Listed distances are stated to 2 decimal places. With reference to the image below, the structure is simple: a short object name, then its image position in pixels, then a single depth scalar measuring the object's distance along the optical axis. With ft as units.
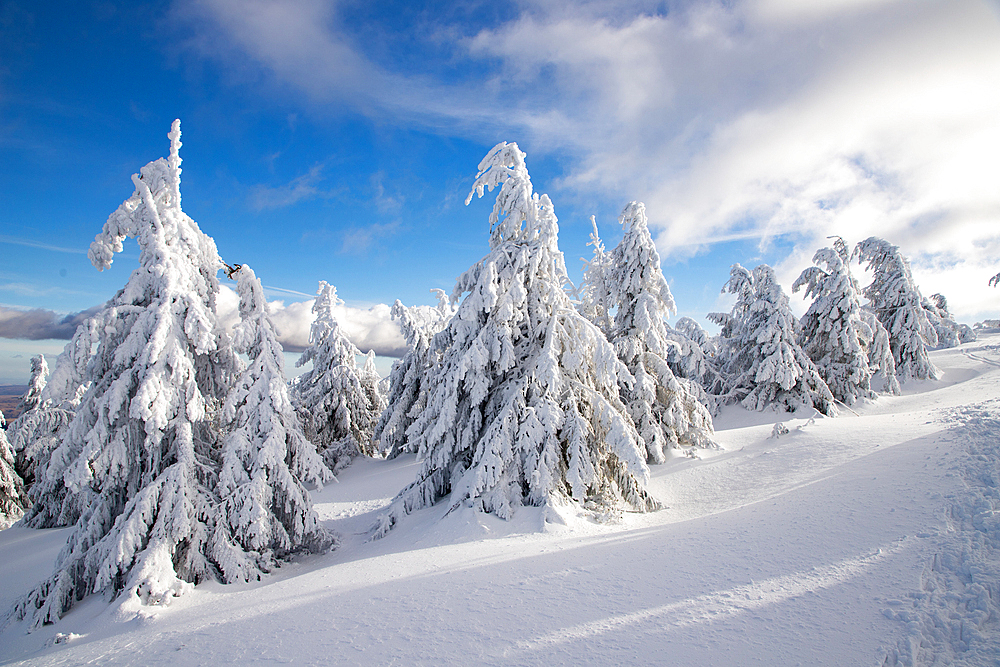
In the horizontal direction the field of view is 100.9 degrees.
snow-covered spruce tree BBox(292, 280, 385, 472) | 73.77
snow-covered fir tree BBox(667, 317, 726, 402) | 60.75
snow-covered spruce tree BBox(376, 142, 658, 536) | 30.60
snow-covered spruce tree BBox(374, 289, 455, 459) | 69.56
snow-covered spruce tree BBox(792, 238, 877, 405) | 65.46
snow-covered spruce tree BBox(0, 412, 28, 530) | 67.46
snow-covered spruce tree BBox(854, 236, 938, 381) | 75.05
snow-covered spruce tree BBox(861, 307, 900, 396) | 71.26
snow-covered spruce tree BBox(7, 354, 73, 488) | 73.51
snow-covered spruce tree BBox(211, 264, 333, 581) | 29.53
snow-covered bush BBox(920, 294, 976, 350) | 96.02
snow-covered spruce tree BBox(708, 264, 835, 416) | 61.82
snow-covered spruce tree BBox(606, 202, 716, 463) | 46.24
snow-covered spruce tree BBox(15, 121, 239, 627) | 26.16
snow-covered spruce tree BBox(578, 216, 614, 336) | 51.63
